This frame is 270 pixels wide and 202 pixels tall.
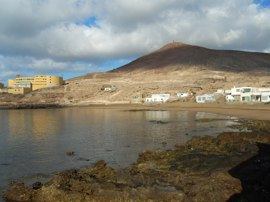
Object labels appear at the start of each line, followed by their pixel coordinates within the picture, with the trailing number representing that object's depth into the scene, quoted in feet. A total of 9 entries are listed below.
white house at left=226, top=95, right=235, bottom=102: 345.72
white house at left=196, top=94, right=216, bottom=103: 363.19
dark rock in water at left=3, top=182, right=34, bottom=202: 60.44
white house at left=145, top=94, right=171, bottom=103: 422.82
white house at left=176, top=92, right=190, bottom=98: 417.32
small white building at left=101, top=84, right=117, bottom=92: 531.33
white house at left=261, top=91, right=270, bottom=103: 318.75
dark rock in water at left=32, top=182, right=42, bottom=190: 64.78
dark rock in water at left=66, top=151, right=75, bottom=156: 110.83
